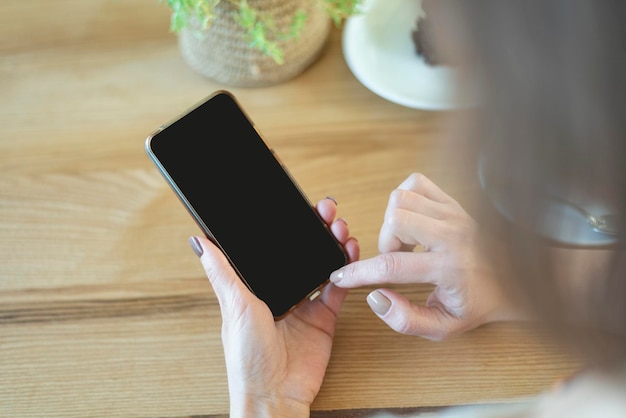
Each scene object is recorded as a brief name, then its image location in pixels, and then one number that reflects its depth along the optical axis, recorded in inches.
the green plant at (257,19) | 28.0
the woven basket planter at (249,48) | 30.4
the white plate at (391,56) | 32.1
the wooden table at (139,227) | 25.5
